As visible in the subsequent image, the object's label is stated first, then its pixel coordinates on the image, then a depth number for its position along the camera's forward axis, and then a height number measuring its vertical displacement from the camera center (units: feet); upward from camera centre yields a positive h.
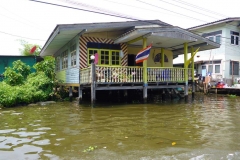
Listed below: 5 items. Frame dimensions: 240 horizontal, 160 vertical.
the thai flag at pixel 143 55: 37.77 +4.34
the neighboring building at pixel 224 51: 69.15 +8.95
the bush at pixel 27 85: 37.88 -0.91
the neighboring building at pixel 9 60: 70.42 +6.45
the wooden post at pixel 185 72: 44.62 +1.43
